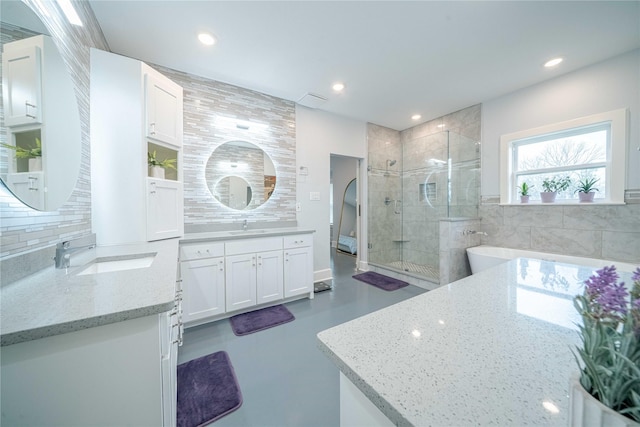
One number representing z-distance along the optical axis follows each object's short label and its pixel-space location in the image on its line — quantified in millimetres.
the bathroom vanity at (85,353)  629
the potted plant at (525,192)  2875
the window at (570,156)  2260
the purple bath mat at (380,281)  3246
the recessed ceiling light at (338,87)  2762
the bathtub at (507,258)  2234
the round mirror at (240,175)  2723
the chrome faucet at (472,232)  3094
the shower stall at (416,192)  3381
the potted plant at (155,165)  2082
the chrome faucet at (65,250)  1143
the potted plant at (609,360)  301
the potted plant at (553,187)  2666
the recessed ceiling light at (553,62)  2297
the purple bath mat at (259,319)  2156
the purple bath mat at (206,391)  1298
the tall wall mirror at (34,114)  895
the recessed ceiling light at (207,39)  1971
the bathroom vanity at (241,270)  2119
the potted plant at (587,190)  2412
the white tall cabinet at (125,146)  1812
